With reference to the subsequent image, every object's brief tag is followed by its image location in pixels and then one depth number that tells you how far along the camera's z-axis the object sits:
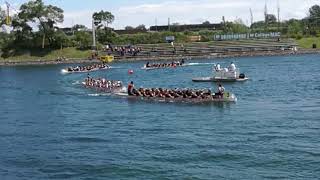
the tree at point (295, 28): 175.38
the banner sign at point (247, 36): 167.62
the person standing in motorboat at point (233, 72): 73.78
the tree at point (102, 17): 178.62
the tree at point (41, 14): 162.51
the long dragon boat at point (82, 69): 106.19
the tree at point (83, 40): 161.12
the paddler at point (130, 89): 60.61
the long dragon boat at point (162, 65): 108.75
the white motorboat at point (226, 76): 73.81
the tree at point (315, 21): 194.64
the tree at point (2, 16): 171.75
